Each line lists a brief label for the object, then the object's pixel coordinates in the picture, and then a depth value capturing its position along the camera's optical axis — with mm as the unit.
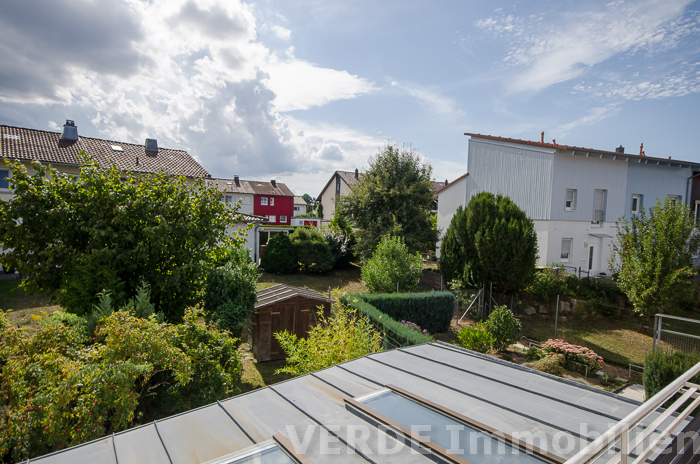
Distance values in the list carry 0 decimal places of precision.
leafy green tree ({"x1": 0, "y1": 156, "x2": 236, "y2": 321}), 7965
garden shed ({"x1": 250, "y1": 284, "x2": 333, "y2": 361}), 10172
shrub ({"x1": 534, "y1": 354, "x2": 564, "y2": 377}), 9305
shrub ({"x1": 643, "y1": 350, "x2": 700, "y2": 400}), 7309
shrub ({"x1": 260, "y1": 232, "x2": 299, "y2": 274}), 21953
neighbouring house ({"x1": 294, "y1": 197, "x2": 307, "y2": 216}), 72006
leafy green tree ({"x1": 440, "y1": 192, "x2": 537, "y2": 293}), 14672
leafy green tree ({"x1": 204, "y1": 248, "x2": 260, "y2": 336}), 9398
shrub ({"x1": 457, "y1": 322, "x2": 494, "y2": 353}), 10703
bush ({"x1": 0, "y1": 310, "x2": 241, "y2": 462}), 4465
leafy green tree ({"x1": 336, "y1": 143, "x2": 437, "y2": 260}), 22172
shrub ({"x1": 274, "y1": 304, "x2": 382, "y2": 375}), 6332
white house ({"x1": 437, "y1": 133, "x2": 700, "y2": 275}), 18266
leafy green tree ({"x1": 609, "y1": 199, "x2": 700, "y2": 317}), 12836
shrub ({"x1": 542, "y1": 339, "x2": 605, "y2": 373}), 10203
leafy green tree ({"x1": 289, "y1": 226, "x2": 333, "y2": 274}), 22547
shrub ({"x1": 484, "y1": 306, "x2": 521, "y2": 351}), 11109
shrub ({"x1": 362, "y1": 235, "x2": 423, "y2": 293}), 14398
